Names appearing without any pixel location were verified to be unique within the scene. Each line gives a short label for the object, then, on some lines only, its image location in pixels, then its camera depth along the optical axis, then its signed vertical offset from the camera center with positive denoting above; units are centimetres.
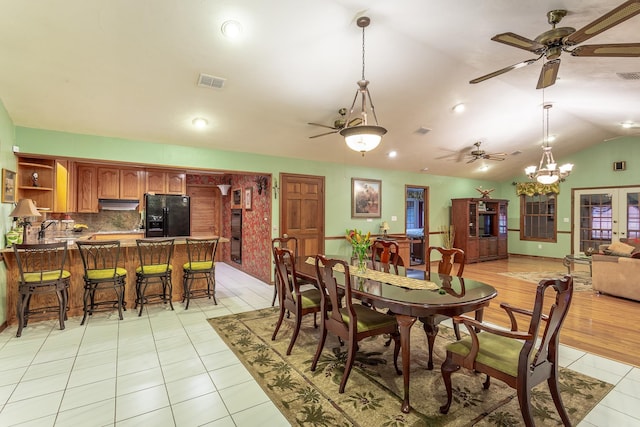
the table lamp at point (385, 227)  698 -28
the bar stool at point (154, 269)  410 -74
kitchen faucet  437 -19
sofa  460 -87
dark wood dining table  211 -60
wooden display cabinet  824 -35
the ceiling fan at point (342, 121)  410 +124
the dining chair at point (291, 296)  299 -86
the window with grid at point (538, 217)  895 -6
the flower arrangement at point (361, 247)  313 -33
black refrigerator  603 -2
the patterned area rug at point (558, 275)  560 -128
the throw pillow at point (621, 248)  512 -56
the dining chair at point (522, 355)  174 -90
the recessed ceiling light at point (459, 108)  478 +168
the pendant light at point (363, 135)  253 +66
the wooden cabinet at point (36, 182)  431 +46
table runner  259 -59
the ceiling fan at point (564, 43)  196 +126
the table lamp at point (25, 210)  355 +4
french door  755 -2
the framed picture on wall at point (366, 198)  671 +37
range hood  596 +18
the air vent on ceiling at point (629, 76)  370 +170
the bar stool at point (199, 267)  440 -76
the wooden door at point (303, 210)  579 +8
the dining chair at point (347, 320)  237 -87
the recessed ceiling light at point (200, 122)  421 +127
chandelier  547 +81
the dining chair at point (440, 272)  251 -63
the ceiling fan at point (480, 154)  631 +125
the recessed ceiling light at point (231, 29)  274 +167
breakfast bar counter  367 -82
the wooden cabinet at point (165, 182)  619 +65
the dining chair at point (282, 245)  404 -59
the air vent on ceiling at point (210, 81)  338 +149
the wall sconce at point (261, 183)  590 +61
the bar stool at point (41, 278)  334 -72
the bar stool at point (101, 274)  373 -74
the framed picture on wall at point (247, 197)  657 +36
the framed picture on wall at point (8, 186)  349 +32
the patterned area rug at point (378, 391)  206 -135
